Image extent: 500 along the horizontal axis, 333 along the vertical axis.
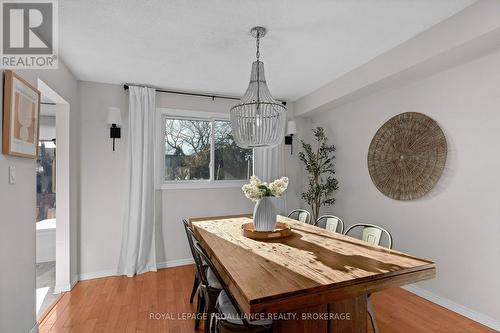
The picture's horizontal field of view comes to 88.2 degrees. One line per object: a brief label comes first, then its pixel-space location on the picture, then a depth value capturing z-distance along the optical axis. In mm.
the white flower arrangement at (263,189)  2143
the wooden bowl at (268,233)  2025
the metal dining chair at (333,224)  2515
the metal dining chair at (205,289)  1752
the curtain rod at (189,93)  3288
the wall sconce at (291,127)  3961
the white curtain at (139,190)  3221
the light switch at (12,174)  1642
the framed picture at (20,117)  1567
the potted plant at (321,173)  3635
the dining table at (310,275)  1166
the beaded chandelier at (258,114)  2084
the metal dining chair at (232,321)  1429
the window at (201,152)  3648
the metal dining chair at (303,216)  2938
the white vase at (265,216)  2088
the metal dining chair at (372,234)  2072
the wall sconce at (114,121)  3096
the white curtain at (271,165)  3941
